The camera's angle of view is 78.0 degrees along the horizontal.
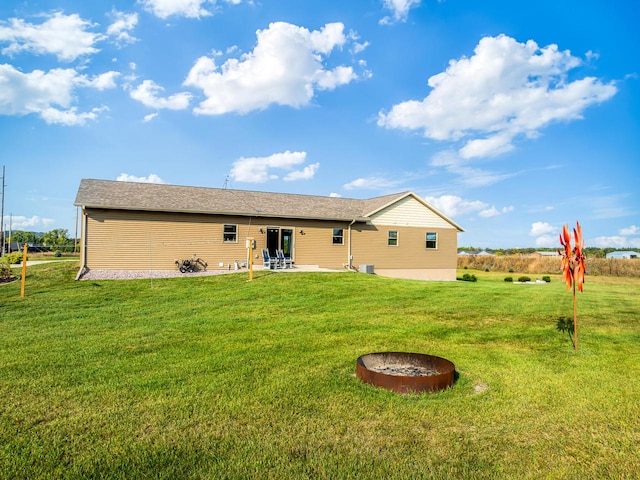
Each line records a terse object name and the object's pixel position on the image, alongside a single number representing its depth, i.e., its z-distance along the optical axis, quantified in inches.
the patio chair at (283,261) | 746.2
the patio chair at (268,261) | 732.7
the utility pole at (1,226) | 1425.4
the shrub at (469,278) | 1004.1
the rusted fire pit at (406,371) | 184.5
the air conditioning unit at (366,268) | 835.7
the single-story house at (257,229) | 679.7
